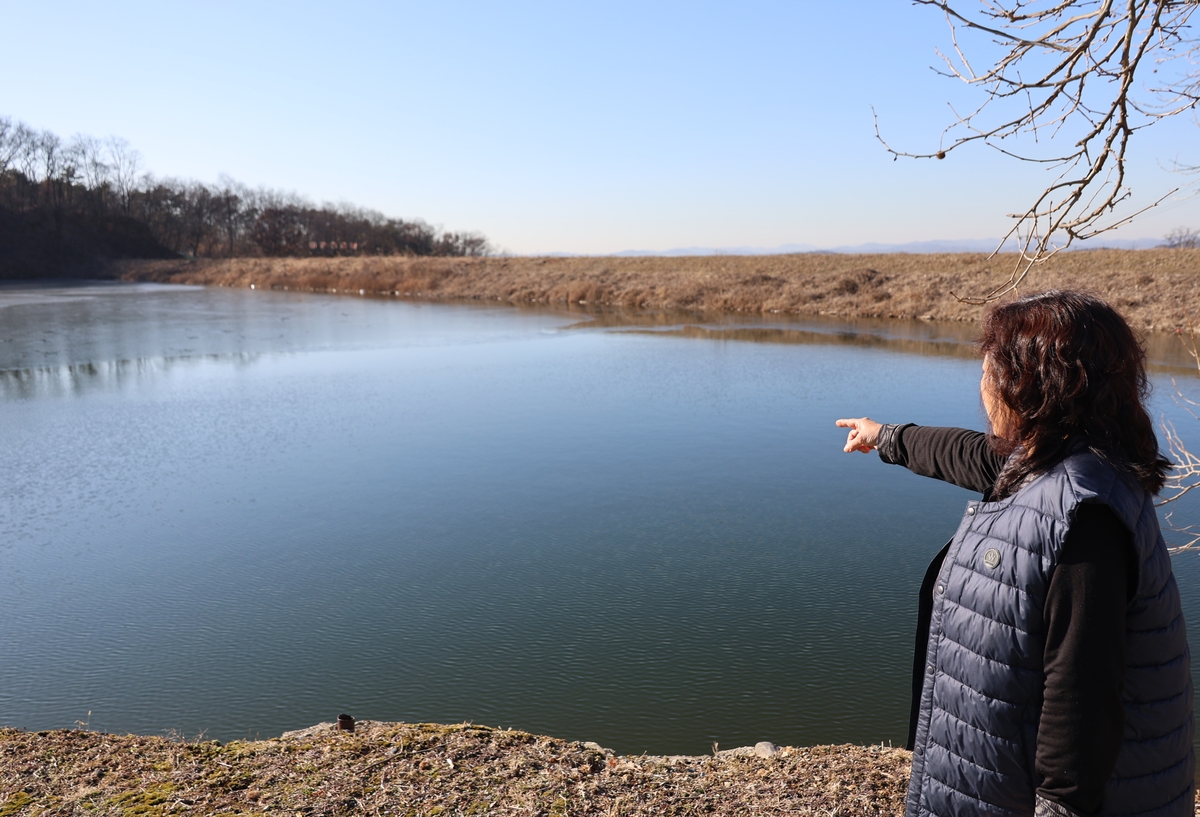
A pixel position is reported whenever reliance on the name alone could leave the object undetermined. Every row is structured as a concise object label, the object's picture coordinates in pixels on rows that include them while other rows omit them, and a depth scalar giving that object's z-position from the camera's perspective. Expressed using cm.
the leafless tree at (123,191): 5681
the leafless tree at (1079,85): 281
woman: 130
